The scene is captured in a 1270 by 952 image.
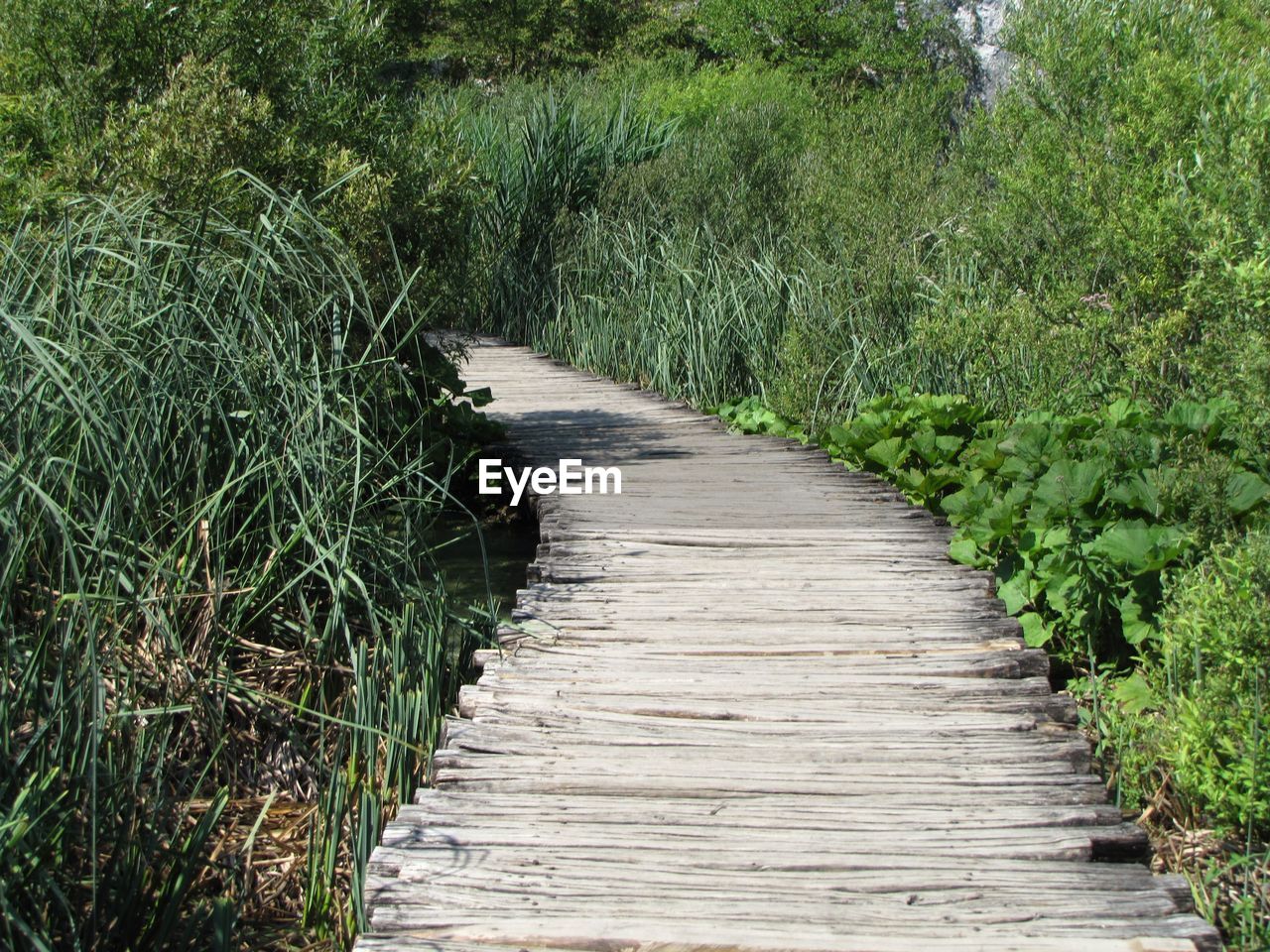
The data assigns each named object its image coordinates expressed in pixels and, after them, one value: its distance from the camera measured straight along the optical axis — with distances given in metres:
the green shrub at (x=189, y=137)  5.15
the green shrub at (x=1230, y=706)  3.09
